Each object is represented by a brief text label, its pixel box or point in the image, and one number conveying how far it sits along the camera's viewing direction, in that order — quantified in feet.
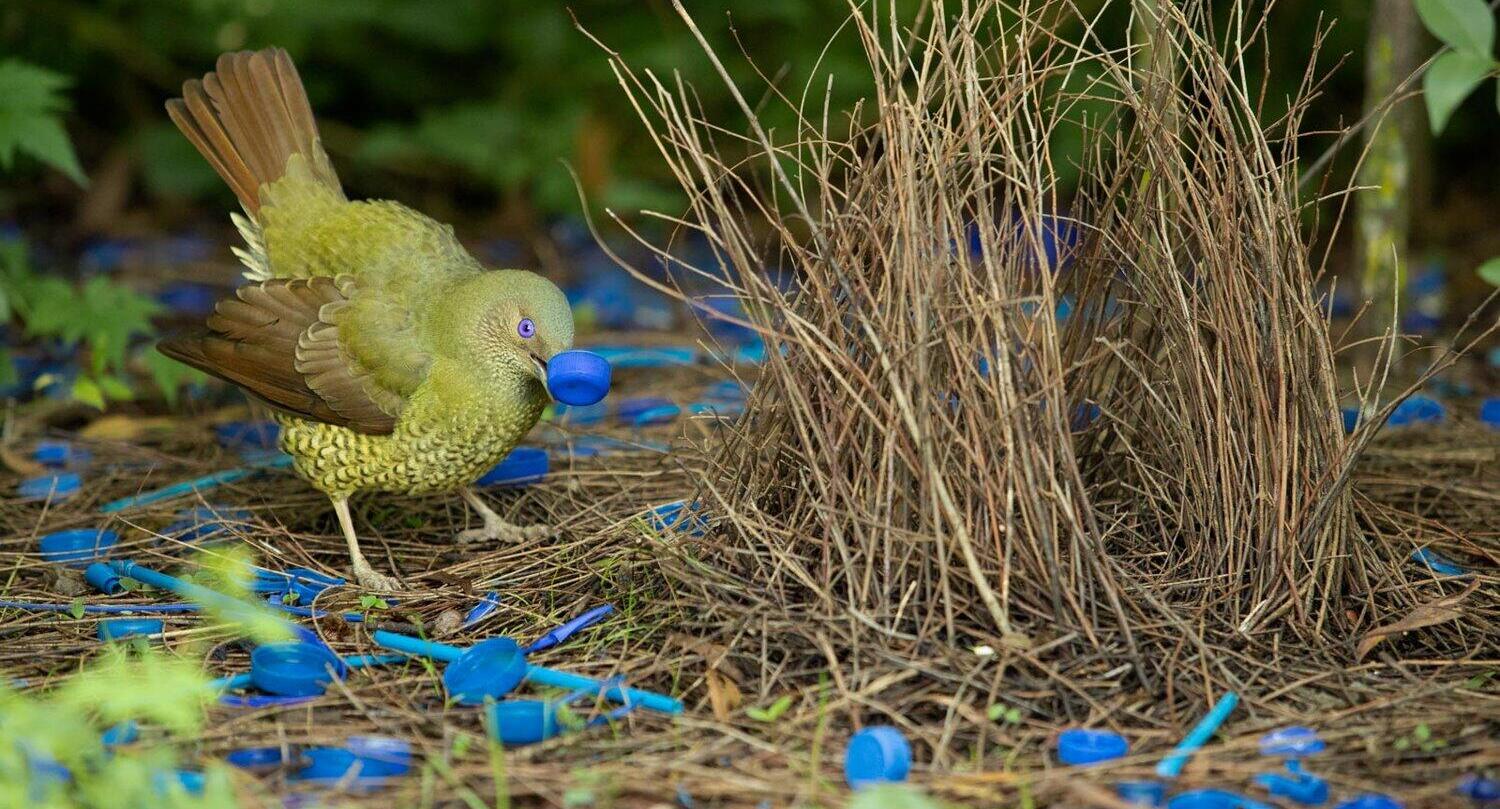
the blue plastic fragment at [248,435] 28.99
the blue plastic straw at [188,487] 24.98
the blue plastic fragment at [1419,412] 27.04
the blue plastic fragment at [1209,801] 14.24
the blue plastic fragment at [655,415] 28.53
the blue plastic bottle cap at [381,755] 15.39
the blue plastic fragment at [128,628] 19.58
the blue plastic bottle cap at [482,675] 17.30
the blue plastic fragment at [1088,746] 15.29
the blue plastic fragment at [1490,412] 27.66
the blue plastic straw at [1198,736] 14.97
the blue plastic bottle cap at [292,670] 17.40
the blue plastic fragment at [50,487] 25.72
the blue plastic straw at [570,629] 18.83
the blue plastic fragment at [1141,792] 14.49
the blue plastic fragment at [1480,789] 14.51
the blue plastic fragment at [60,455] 27.84
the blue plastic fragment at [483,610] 20.02
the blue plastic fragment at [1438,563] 20.07
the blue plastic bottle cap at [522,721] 15.80
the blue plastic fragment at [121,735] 15.99
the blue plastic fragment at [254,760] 15.75
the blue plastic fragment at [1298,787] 14.66
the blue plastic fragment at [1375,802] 14.16
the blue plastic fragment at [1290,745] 15.52
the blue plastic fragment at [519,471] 25.91
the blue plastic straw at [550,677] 16.88
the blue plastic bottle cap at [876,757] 14.64
